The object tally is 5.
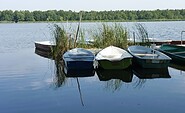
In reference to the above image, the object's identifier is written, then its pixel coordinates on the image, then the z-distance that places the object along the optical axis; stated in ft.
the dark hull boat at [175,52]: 40.81
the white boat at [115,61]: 36.77
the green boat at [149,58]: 36.50
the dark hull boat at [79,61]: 37.63
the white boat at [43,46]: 58.54
